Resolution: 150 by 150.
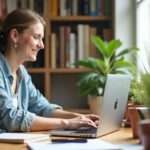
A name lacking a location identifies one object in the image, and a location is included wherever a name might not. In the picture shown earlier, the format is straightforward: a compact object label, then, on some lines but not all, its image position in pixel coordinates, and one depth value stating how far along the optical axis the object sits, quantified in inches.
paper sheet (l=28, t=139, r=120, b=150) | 57.4
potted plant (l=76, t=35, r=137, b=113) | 107.3
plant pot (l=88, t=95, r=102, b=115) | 99.8
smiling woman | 86.3
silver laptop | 67.3
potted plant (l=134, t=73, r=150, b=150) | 44.8
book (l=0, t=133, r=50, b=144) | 66.0
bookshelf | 122.7
